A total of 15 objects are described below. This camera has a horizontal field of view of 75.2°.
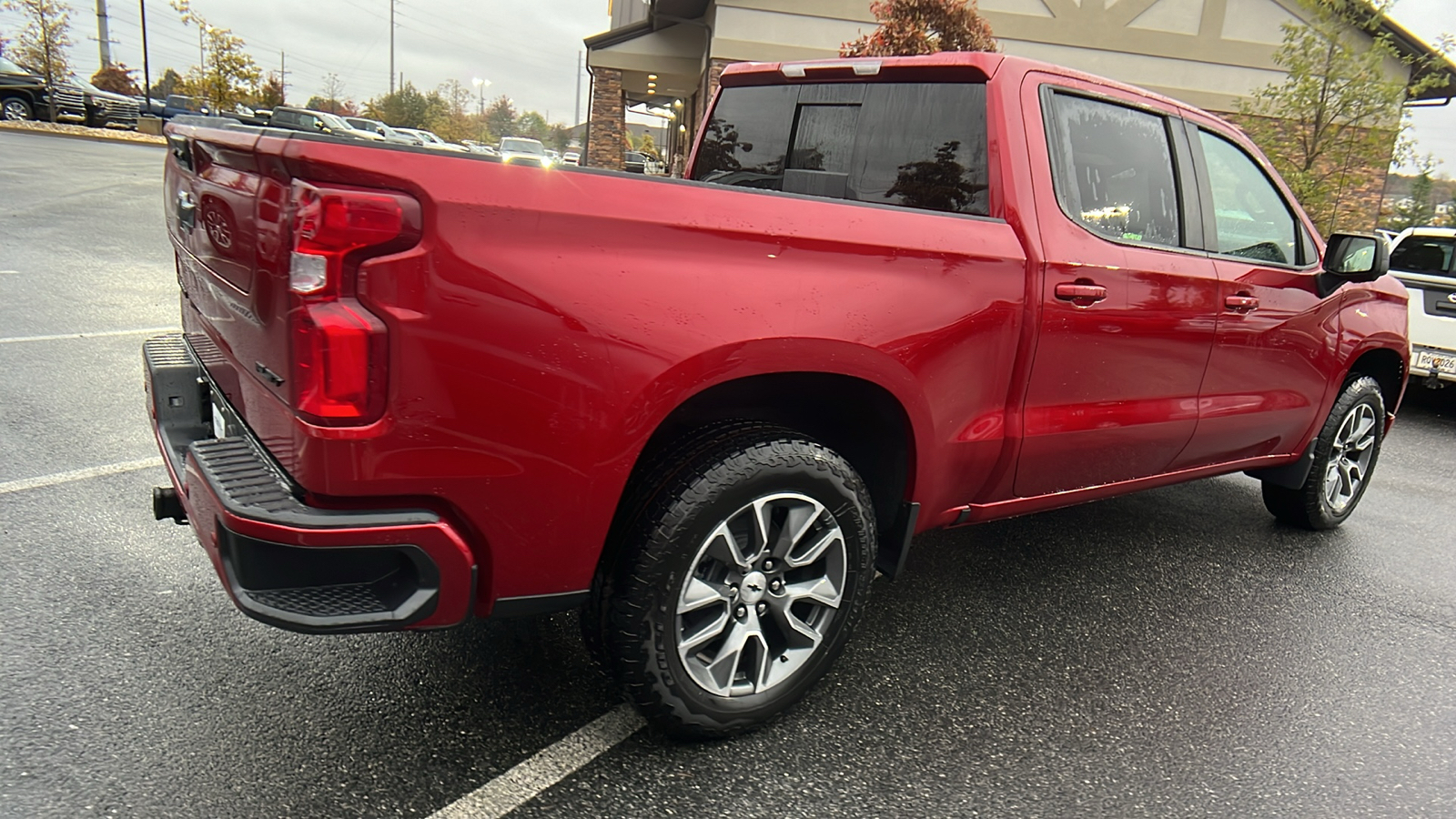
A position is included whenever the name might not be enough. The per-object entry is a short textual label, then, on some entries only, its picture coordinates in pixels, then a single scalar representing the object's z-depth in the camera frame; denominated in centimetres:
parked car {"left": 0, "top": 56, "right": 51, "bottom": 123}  2938
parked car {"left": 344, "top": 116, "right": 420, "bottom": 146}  2616
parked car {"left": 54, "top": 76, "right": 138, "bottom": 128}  3291
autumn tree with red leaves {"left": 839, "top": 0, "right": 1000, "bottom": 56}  1019
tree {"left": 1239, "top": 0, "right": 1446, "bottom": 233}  1082
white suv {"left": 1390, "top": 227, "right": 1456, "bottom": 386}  783
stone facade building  1603
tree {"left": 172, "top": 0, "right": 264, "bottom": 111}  3794
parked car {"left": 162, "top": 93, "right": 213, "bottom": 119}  3888
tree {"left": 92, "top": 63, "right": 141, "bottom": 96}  5606
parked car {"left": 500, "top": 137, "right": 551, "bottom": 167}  2663
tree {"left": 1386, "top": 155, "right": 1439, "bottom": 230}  3947
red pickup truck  185
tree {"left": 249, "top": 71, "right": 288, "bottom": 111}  5161
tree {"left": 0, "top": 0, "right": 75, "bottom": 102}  3272
